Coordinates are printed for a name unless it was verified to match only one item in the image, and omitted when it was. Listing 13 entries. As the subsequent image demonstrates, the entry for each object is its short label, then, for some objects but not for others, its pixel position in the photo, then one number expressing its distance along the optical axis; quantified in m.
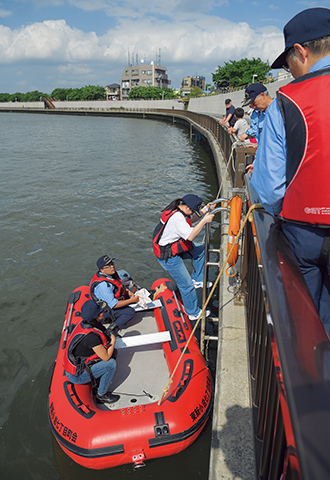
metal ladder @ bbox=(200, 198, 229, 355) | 4.55
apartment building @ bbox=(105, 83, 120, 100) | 158.40
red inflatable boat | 3.70
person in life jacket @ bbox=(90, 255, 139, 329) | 5.22
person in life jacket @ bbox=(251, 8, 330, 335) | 1.50
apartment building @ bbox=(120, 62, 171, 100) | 151.12
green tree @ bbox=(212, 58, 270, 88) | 66.50
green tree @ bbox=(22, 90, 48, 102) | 149.79
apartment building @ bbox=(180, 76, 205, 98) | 153.11
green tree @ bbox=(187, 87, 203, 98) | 90.95
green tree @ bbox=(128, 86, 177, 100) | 120.94
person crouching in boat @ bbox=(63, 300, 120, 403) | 4.05
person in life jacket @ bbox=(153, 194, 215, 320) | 5.04
